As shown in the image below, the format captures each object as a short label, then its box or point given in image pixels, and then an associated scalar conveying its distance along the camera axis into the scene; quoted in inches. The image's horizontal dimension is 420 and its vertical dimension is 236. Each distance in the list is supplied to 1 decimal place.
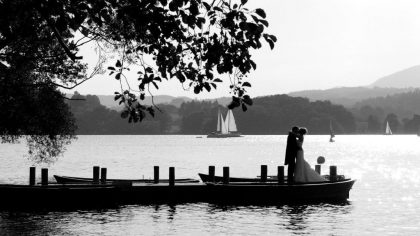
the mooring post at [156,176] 1523.1
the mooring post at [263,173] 1456.7
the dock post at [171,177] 1348.4
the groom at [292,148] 1198.9
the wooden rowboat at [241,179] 1476.4
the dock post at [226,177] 1389.0
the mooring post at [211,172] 1447.1
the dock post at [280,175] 1382.9
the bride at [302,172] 1233.4
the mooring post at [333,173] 1439.5
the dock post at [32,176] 1403.5
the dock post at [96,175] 1436.5
